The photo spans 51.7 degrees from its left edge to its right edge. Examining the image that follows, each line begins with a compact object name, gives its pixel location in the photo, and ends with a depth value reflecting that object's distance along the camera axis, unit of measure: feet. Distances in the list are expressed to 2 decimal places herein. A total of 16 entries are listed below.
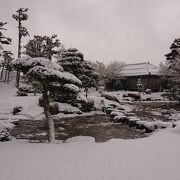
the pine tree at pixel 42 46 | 77.03
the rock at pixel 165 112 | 55.47
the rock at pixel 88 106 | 57.76
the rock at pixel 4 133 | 24.10
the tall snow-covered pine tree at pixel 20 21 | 92.24
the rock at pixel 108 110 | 55.93
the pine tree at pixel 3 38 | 77.60
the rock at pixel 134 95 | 98.73
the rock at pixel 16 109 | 49.66
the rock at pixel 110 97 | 72.89
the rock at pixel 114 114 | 48.67
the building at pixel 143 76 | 119.88
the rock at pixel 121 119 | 42.19
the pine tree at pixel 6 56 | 101.83
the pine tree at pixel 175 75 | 68.10
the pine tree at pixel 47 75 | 21.25
